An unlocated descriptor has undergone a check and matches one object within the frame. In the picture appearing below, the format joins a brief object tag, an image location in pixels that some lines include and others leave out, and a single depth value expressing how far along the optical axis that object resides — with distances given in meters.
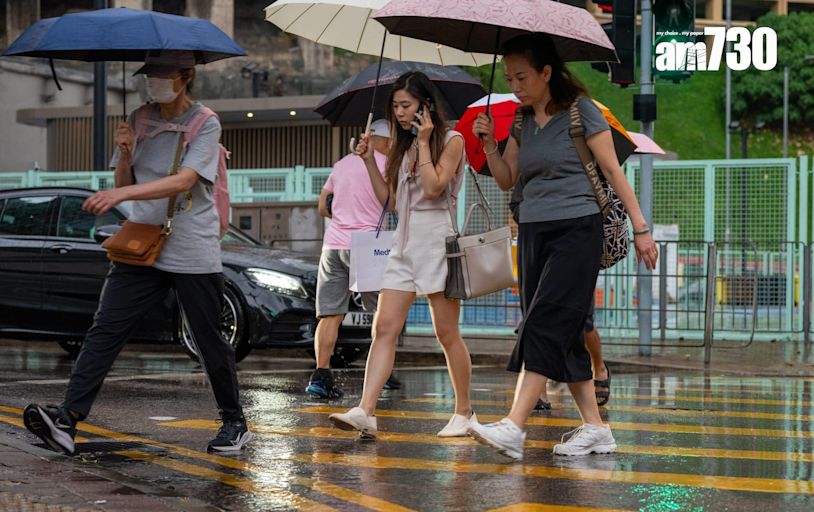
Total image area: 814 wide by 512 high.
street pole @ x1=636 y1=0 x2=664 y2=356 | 27.14
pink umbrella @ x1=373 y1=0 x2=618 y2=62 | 12.02
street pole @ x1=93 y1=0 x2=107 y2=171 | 37.88
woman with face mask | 12.41
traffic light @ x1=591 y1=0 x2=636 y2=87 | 25.54
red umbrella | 14.80
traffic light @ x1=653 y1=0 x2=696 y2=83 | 26.72
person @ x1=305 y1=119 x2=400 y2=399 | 18.28
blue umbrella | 12.30
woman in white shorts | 13.48
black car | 22.84
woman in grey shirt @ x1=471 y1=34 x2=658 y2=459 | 12.06
